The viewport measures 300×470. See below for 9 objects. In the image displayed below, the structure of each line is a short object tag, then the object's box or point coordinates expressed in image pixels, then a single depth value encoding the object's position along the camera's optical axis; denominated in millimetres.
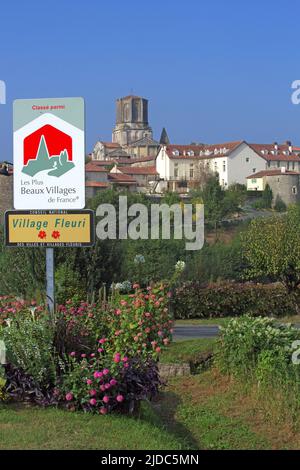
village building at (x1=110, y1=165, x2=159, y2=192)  104100
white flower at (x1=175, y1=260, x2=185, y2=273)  12838
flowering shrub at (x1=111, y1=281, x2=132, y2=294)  19133
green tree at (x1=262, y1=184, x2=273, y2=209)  87888
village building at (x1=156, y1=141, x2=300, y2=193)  103250
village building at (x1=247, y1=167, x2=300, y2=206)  93438
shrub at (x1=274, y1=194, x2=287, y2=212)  87438
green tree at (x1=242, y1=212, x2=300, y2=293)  27484
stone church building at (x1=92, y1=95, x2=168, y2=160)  153500
